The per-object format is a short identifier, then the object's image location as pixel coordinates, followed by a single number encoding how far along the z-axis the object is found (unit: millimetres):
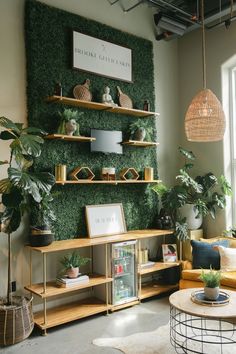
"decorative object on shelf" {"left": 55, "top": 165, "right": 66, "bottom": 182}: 3852
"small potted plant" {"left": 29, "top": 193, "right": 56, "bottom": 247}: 3471
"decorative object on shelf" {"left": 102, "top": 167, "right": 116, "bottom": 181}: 4289
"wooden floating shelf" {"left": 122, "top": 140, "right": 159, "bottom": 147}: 4436
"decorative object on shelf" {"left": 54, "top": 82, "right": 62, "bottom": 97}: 3826
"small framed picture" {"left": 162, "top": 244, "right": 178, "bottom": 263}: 4594
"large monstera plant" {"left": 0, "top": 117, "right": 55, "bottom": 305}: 2934
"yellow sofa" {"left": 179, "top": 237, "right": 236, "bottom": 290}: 3615
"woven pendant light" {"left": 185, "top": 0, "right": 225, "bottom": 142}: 3137
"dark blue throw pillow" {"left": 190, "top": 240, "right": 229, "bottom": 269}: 3990
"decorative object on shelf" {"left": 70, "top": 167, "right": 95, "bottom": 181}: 4070
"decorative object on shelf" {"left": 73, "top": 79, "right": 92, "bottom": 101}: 4090
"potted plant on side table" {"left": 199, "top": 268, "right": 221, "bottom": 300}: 2803
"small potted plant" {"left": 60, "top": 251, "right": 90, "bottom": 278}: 3654
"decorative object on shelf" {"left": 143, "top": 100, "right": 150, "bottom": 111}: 4730
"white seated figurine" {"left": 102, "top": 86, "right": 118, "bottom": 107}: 4273
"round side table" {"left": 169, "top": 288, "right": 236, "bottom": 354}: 2566
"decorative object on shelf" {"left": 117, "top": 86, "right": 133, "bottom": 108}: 4512
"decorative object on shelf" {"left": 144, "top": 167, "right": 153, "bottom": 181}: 4699
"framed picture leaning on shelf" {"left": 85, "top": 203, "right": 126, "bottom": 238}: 4156
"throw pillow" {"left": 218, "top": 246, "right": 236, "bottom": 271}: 3834
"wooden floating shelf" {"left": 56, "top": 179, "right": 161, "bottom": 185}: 3852
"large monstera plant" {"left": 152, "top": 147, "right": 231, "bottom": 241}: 4426
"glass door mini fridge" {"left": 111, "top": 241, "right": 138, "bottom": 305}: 3951
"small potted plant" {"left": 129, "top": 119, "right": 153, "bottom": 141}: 4551
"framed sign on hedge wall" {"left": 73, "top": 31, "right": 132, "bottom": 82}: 4160
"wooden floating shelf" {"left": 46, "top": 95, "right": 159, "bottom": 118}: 3836
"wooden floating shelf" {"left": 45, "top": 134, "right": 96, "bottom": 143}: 3783
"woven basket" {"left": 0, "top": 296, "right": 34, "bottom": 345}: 3066
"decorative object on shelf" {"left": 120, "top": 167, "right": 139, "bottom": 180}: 4500
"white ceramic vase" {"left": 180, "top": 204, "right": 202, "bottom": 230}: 4660
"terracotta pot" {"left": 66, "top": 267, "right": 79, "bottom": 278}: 3648
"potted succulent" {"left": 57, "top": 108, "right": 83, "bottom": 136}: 3896
